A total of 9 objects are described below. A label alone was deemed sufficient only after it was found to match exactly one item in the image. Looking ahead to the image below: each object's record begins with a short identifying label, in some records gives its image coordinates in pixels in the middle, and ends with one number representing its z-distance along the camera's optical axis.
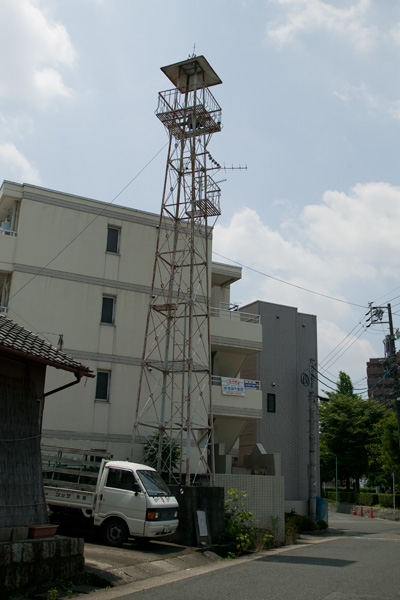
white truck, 14.41
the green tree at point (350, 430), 47.03
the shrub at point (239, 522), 16.92
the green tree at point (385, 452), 39.22
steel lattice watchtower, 20.59
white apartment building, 20.73
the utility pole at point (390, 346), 33.84
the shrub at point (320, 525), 26.11
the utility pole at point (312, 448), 28.20
